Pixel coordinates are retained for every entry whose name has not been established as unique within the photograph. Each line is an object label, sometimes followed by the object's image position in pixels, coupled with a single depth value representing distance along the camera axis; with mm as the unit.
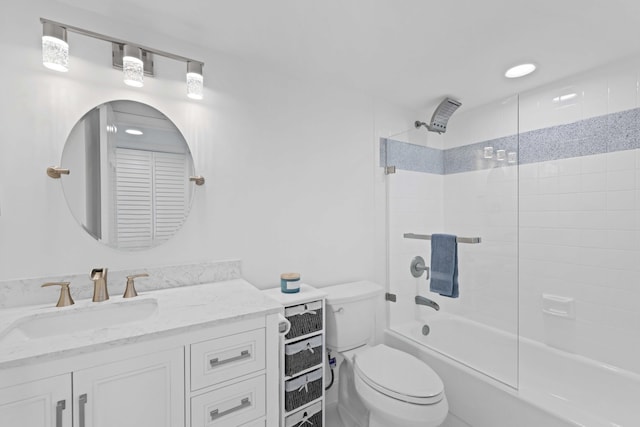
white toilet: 1343
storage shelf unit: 1466
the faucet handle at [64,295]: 1143
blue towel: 1937
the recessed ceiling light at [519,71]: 1757
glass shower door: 1813
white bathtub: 1450
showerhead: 2186
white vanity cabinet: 803
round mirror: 1278
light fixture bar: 1173
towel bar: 1886
